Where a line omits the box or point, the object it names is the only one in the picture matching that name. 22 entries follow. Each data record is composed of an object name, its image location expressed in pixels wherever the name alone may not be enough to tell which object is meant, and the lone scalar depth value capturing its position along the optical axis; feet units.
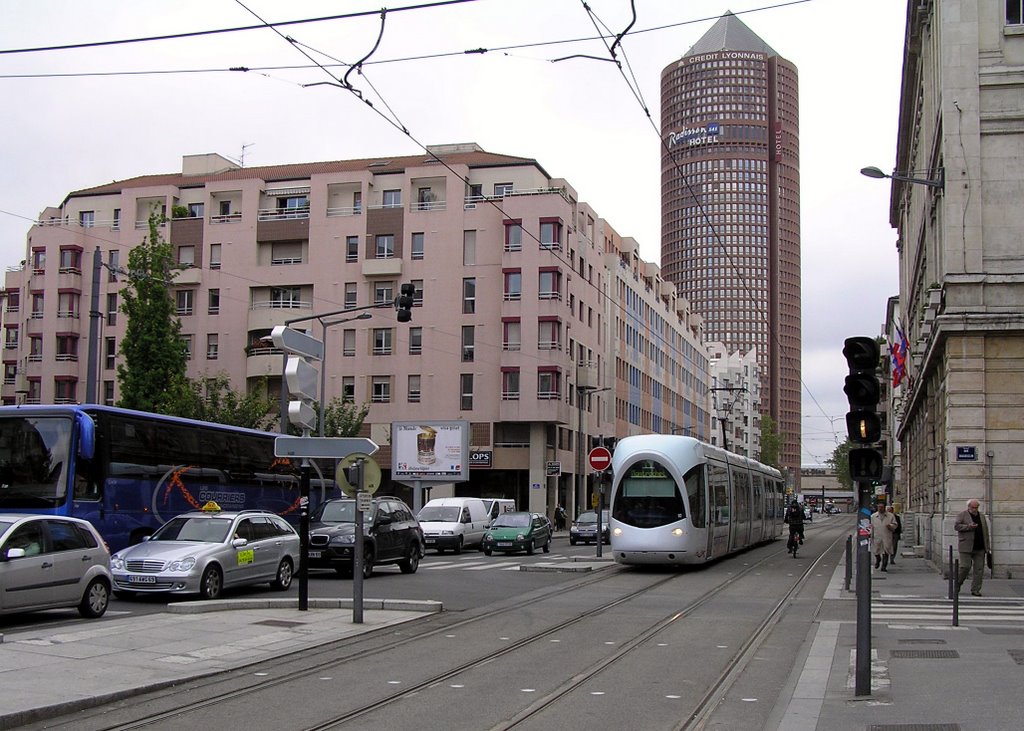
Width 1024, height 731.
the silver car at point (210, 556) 61.26
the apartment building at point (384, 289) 211.61
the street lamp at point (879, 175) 79.72
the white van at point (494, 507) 136.46
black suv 79.05
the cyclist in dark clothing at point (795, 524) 113.19
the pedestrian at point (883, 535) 87.45
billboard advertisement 161.58
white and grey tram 86.22
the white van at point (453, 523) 123.13
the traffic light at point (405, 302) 93.86
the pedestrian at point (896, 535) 90.66
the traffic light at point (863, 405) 33.88
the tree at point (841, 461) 440.78
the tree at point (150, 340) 170.81
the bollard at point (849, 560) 70.36
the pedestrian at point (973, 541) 62.39
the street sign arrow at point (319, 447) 51.49
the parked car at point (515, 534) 118.93
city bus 70.95
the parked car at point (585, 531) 154.61
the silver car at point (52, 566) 48.19
